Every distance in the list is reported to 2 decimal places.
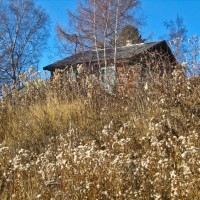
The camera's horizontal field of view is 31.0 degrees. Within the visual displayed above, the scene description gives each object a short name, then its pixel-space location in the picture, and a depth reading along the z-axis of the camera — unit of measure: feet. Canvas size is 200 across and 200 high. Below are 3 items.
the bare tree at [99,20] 70.69
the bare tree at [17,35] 84.84
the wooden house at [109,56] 72.08
